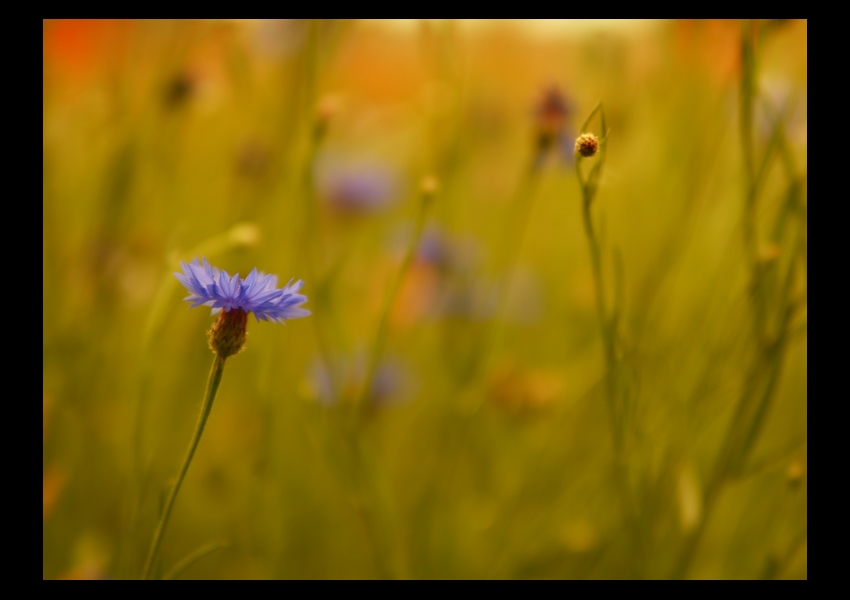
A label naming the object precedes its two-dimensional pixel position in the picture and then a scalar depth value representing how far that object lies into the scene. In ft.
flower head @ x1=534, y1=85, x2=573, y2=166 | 3.97
